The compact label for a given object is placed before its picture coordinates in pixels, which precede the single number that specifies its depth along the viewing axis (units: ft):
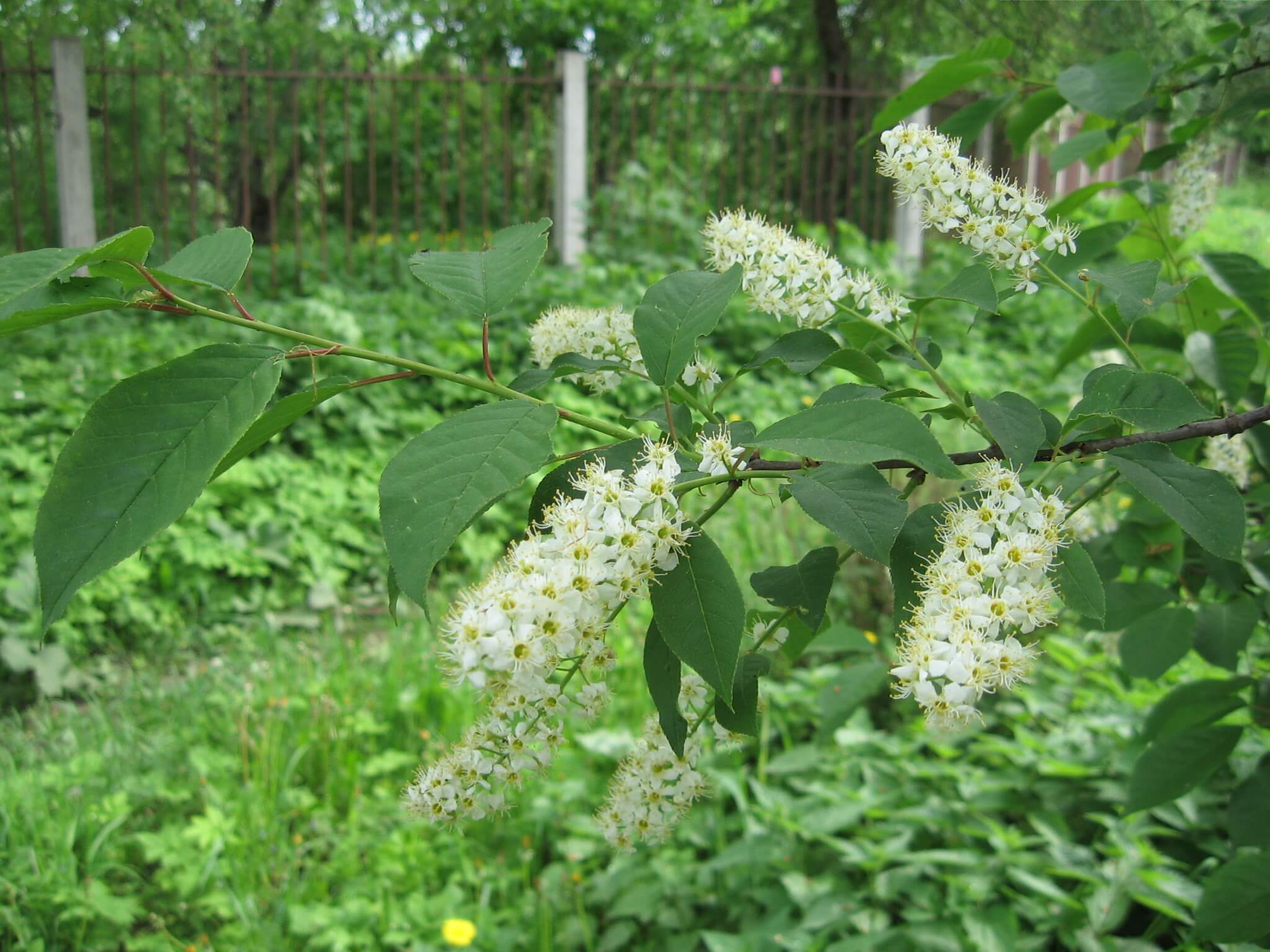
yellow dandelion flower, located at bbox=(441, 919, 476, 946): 5.65
